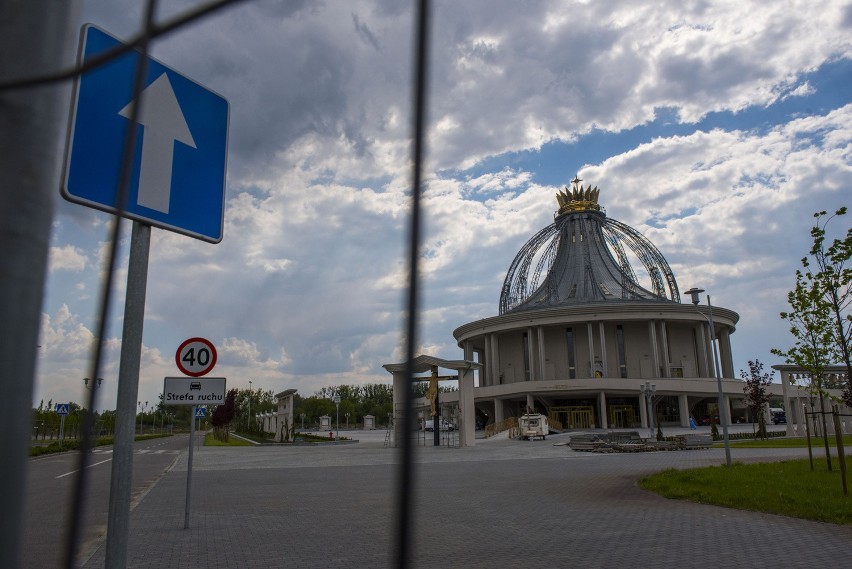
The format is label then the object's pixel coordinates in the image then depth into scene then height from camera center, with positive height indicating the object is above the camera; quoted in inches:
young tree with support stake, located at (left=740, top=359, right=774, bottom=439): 1562.5 +60.3
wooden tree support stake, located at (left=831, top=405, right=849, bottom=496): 433.1 -19.6
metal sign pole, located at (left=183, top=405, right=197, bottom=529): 364.8 -37.9
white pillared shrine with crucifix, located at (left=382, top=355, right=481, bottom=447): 1320.1 +47.6
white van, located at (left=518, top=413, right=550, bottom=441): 1640.0 -25.4
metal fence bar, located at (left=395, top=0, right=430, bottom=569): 39.2 +8.2
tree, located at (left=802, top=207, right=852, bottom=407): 603.8 +129.1
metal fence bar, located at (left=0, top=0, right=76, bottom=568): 49.5 +17.0
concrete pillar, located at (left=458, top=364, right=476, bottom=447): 1327.5 +14.1
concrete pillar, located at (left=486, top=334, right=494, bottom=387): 2453.2 +187.4
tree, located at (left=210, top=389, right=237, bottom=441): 2089.1 +5.0
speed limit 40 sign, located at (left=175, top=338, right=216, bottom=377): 378.9 +37.6
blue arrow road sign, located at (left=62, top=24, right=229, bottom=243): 95.8 +46.8
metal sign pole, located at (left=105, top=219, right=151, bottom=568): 99.7 -2.8
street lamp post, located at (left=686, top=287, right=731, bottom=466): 736.3 +140.1
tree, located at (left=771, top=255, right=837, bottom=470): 629.0 +85.4
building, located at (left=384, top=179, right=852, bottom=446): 2159.2 +286.1
